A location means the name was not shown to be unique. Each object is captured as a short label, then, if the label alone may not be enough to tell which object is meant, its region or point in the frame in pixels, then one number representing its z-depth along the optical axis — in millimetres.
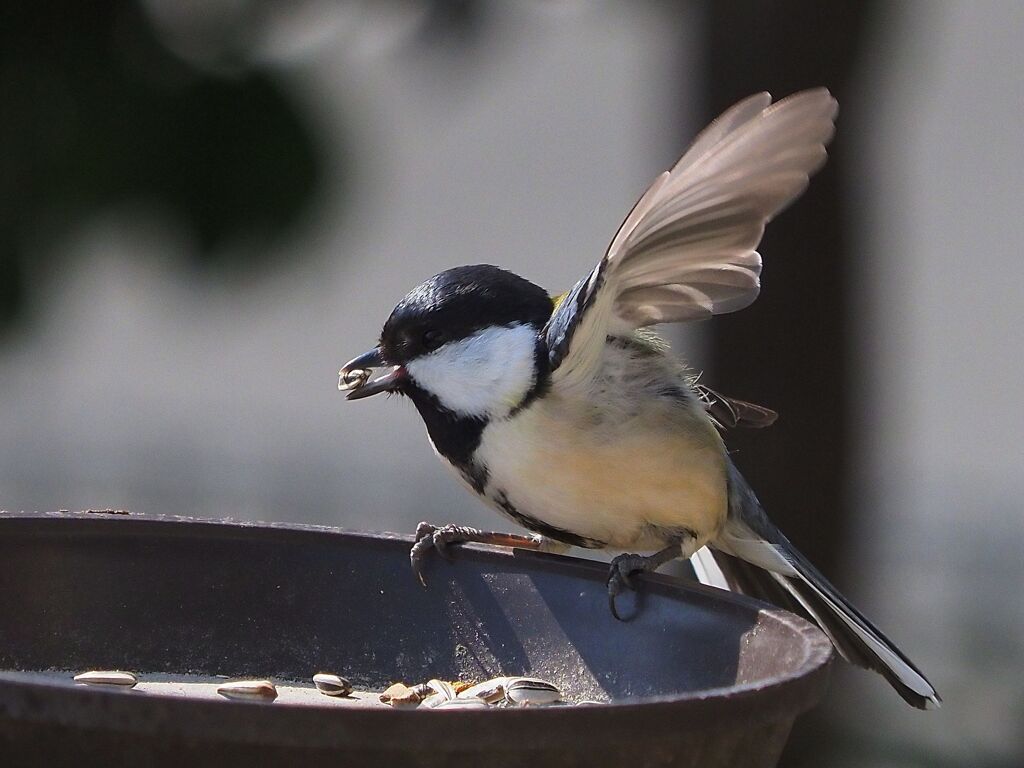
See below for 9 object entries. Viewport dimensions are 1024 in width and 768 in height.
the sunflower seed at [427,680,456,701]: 4151
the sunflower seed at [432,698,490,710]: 3729
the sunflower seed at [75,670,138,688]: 4004
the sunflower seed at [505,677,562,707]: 4090
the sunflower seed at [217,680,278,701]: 4004
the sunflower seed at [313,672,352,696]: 4266
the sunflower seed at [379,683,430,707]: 4156
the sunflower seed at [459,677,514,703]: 4098
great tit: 5059
